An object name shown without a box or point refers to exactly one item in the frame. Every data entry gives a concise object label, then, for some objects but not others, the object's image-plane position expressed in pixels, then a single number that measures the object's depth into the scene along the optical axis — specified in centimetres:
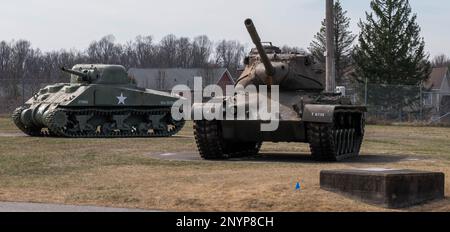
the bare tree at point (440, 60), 13050
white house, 5649
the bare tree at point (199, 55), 10610
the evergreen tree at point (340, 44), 6012
